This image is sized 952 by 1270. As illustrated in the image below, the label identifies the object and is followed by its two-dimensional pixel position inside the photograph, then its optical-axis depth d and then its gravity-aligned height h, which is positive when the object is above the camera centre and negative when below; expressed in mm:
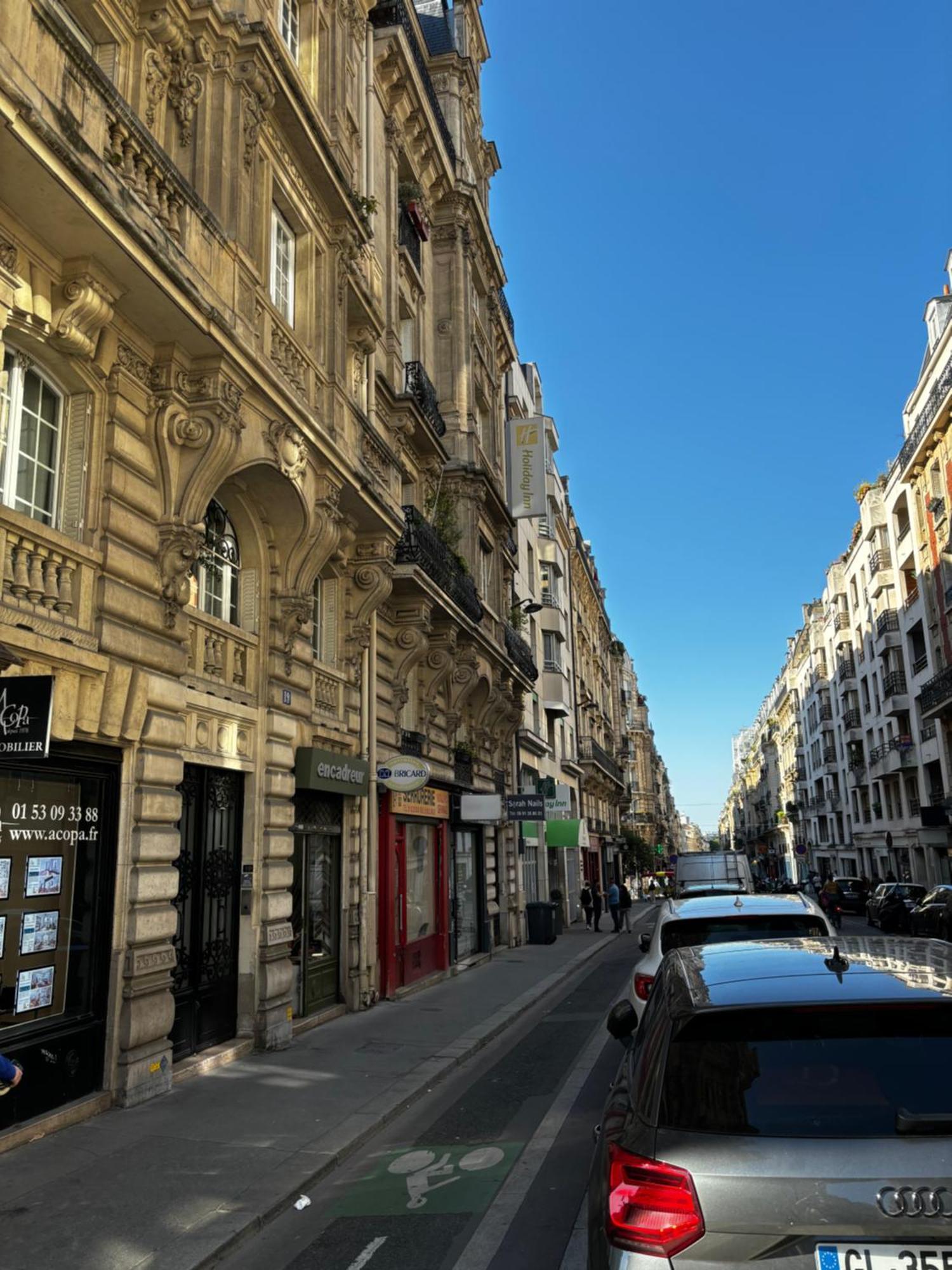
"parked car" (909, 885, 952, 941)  22469 -1572
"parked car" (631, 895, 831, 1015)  7625 -559
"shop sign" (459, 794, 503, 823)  19203 +1070
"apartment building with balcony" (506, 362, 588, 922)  31844 +6400
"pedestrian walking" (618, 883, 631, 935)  32062 -1453
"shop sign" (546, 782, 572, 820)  30328 +1674
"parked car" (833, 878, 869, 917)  39250 -1761
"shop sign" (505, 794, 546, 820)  21578 +1181
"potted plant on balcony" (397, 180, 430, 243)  21453 +14610
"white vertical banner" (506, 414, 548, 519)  30141 +12319
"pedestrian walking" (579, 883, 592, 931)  33156 -1404
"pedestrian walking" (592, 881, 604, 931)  31656 -1479
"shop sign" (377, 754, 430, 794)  14820 +1373
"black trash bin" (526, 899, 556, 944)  26469 -1681
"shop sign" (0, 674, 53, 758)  6441 +1065
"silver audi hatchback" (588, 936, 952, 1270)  2576 -802
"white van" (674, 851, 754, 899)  25219 -387
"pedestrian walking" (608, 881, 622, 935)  30773 -1302
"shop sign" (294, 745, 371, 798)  11969 +1221
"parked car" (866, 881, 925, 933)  28203 -1600
